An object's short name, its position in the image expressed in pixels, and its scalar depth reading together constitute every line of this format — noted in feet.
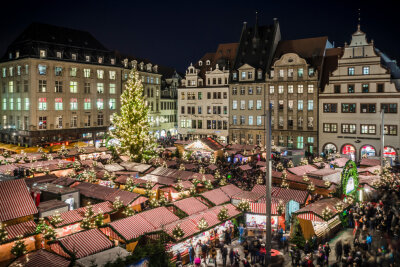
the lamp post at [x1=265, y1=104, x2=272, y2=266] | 48.95
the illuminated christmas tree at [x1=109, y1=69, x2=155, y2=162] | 122.72
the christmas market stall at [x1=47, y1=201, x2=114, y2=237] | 58.02
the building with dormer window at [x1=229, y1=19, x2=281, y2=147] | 187.93
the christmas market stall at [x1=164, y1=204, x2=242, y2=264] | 57.16
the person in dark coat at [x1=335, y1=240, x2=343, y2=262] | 58.65
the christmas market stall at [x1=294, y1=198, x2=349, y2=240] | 64.13
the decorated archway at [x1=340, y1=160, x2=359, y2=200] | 79.05
